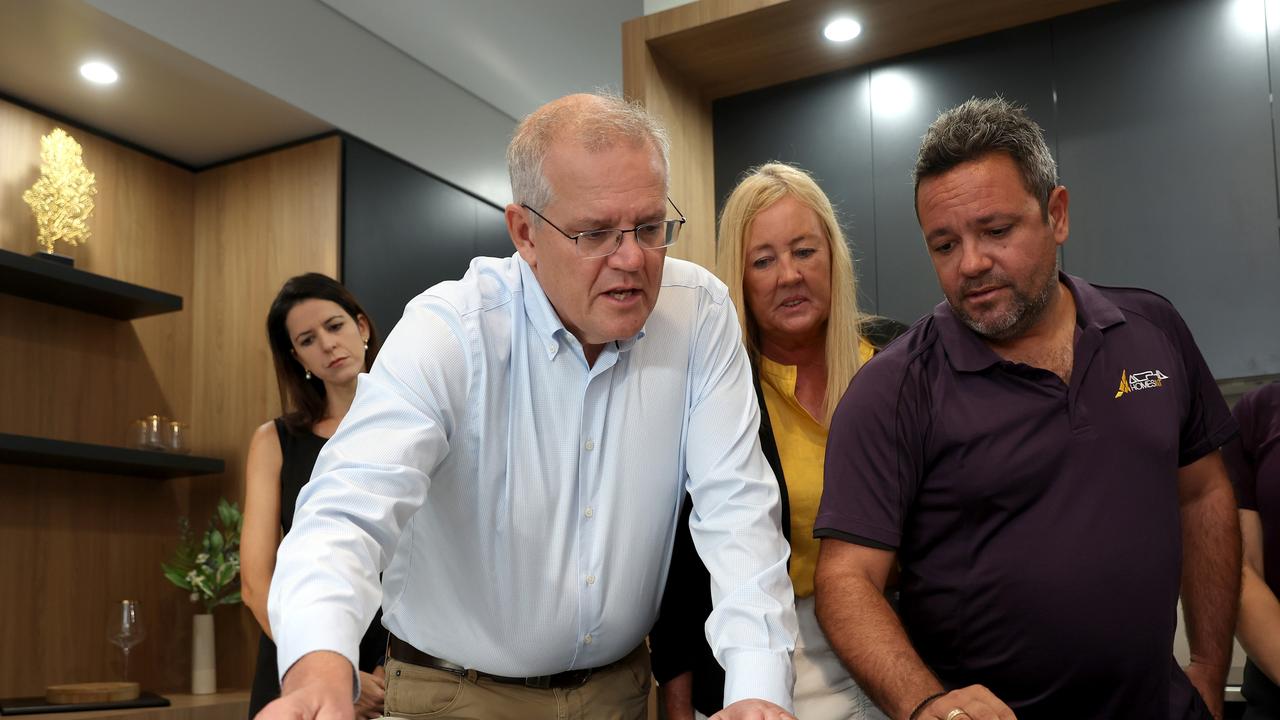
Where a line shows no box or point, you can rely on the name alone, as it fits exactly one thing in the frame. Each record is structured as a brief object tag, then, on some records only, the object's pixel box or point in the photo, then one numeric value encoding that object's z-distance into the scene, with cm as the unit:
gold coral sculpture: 398
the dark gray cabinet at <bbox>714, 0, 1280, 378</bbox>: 319
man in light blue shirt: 135
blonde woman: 164
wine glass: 353
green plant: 400
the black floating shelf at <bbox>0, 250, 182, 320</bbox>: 372
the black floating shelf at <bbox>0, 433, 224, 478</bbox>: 360
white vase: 417
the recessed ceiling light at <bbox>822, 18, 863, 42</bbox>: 349
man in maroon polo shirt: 138
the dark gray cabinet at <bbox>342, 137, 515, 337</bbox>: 450
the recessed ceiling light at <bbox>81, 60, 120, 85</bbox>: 388
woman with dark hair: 245
